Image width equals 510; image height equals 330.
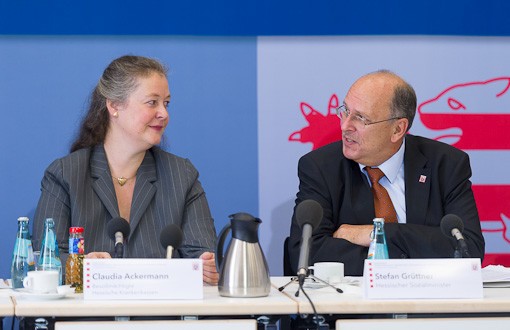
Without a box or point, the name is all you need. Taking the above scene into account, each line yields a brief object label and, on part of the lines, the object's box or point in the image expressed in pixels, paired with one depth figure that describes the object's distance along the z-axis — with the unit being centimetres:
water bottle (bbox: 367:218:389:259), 538
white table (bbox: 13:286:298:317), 452
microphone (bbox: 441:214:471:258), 508
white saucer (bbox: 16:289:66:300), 473
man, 699
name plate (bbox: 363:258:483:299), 477
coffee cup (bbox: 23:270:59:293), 475
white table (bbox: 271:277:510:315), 469
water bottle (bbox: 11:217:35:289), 526
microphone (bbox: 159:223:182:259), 491
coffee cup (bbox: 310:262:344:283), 557
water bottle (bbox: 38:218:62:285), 539
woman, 654
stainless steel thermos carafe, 488
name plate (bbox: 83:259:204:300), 468
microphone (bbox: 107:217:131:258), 501
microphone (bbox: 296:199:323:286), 473
